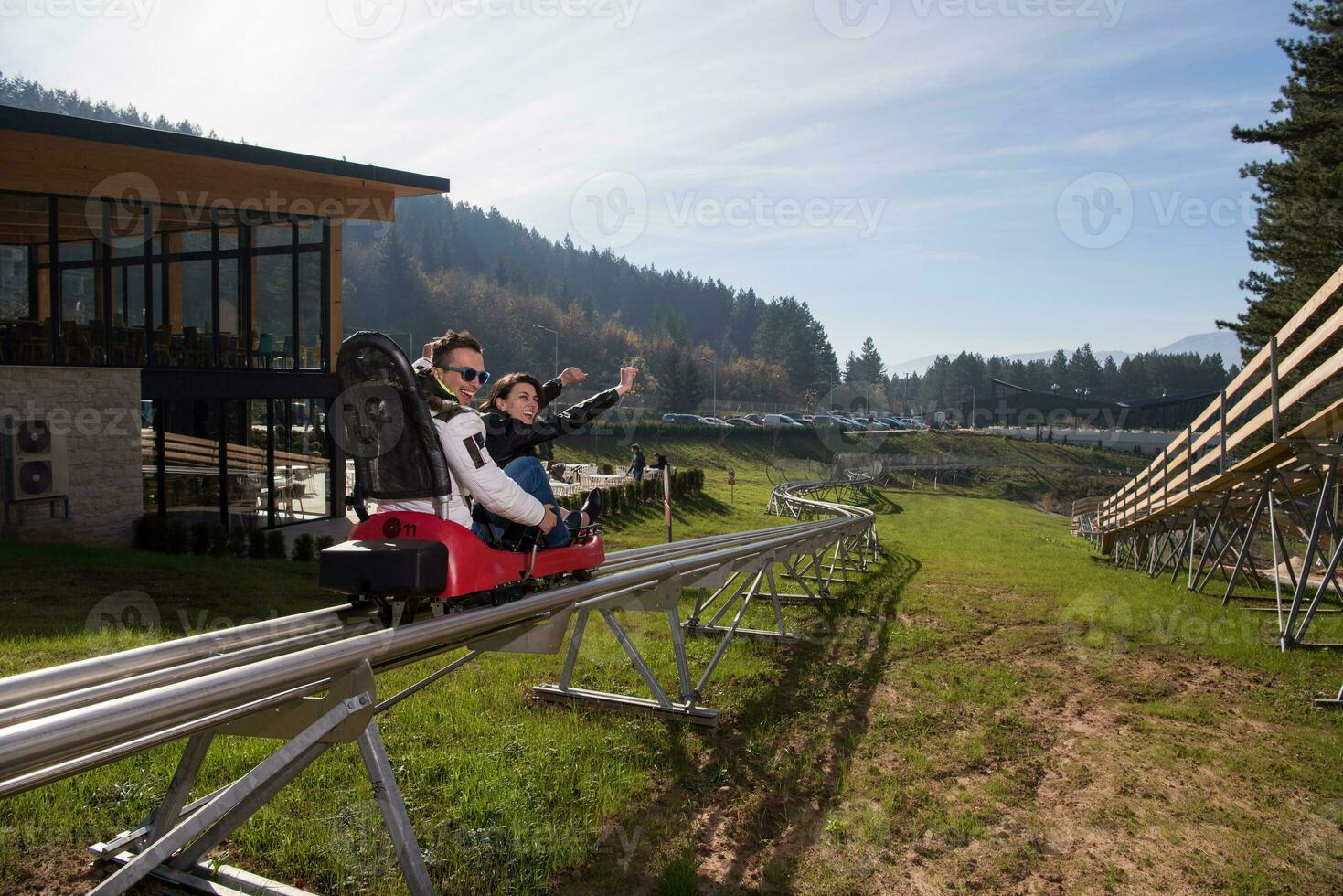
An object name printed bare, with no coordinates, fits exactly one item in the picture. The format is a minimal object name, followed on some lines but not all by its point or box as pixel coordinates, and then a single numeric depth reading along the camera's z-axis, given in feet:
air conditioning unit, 47.70
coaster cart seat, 11.73
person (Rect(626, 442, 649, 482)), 92.89
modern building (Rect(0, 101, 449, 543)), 50.78
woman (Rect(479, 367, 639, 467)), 15.87
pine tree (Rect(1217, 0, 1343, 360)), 73.61
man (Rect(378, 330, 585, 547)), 13.14
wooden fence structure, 28.22
